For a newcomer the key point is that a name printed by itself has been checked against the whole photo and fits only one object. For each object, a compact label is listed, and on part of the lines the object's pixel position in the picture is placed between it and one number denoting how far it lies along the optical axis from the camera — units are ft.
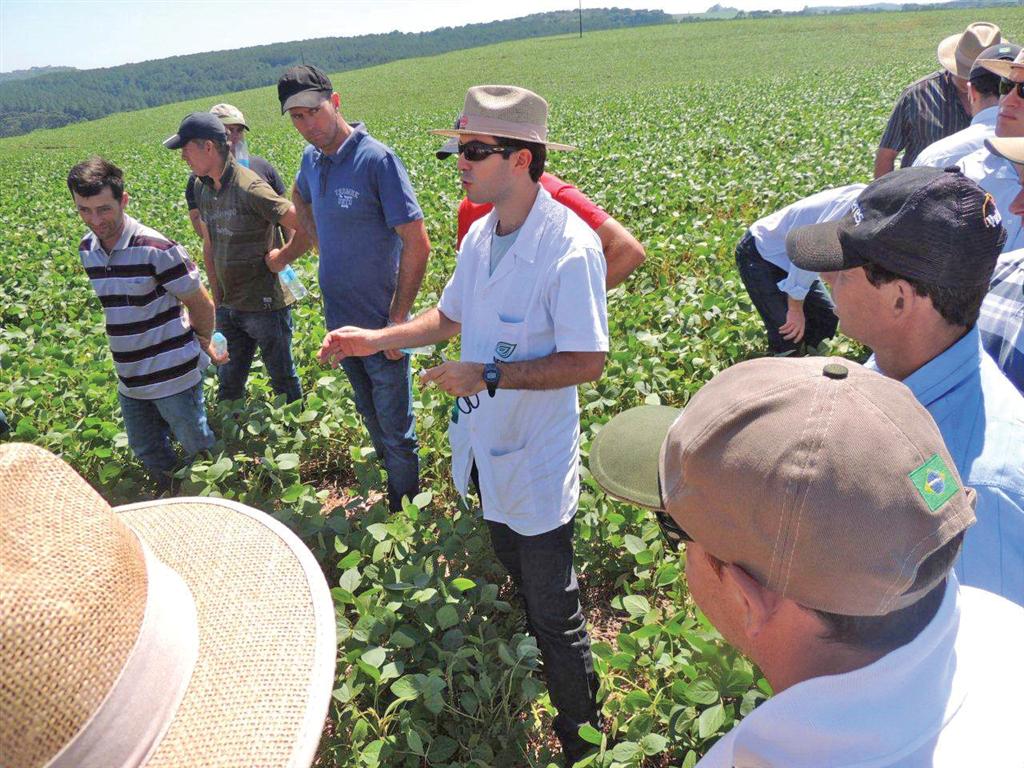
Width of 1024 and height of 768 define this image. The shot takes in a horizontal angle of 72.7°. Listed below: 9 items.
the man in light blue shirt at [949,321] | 4.08
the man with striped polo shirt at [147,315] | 9.66
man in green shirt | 11.93
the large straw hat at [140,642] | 2.47
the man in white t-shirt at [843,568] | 2.34
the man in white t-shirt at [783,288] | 12.17
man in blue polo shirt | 9.85
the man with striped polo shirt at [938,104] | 14.11
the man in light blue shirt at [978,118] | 10.37
